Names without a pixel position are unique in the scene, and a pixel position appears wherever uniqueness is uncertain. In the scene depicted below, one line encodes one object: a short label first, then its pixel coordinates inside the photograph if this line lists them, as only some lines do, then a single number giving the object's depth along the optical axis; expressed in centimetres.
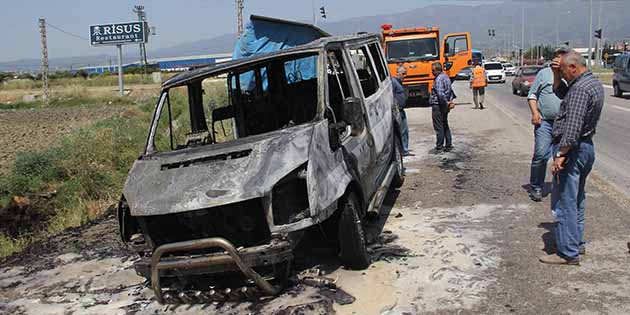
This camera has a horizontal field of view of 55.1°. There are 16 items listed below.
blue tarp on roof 1191
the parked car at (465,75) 4146
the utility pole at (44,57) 5156
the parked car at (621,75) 2297
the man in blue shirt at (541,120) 731
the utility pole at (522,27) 7645
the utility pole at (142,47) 8052
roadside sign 6166
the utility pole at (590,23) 4342
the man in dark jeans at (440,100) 1094
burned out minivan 452
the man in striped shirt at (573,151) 496
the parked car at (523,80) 2688
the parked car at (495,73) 4191
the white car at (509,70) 5763
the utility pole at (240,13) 3262
